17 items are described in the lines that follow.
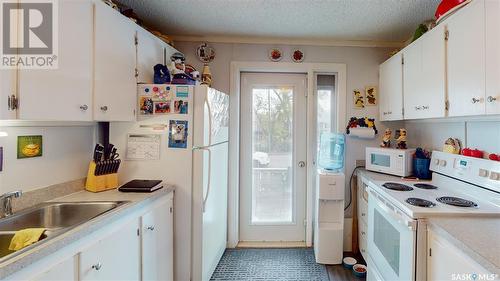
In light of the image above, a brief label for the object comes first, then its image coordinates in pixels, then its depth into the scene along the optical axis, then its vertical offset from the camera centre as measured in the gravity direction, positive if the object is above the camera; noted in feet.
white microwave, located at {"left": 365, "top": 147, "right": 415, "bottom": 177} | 7.51 -0.63
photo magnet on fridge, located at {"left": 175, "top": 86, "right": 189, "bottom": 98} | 6.47 +1.17
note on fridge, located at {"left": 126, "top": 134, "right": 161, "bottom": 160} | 6.55 -0.18
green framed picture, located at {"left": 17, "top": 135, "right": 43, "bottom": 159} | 4.74 -0.14
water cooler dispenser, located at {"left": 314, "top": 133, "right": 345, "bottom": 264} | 8.35 -2.52
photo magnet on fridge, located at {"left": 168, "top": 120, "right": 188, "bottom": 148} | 6.48 +0.16
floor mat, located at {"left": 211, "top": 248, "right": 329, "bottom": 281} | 7.76 -4.08
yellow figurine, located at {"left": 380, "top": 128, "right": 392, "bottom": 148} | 8.58 +0.04
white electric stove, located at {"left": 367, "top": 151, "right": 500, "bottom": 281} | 4.48 -1.24
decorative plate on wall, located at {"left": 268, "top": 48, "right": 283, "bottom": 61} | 9.30 +3.10
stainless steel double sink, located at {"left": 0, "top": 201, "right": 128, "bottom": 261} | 4.33 -1.41
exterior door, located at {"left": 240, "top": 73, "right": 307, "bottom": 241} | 9.77 -0.66
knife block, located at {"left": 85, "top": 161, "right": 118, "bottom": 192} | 5.87 -0.97
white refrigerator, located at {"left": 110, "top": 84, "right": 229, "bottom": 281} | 6.48 -0.32
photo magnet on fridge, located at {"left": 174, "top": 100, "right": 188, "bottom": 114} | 6.47 +0.84
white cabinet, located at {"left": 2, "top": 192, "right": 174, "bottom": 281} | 3.40 -1.88
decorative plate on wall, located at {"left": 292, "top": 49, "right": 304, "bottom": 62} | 9.32 +3.07
